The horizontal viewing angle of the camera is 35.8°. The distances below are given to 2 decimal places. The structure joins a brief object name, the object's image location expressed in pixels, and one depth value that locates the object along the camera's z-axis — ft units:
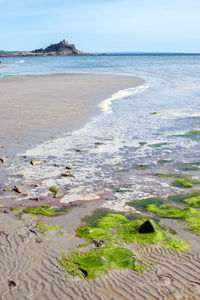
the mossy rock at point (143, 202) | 18.92
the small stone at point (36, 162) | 25.82
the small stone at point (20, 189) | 20.61
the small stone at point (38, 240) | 14.78
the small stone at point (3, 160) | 26.18
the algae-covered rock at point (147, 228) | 15.52
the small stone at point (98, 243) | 14.70
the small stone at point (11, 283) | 11.82
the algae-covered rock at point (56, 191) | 20.31
